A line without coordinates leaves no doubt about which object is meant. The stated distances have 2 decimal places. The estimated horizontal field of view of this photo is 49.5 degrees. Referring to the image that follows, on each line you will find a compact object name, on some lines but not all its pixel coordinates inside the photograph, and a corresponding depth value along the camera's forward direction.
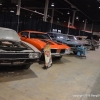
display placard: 4.02
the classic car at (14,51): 2.95
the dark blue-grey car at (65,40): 6.59
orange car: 4.55
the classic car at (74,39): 7.87
